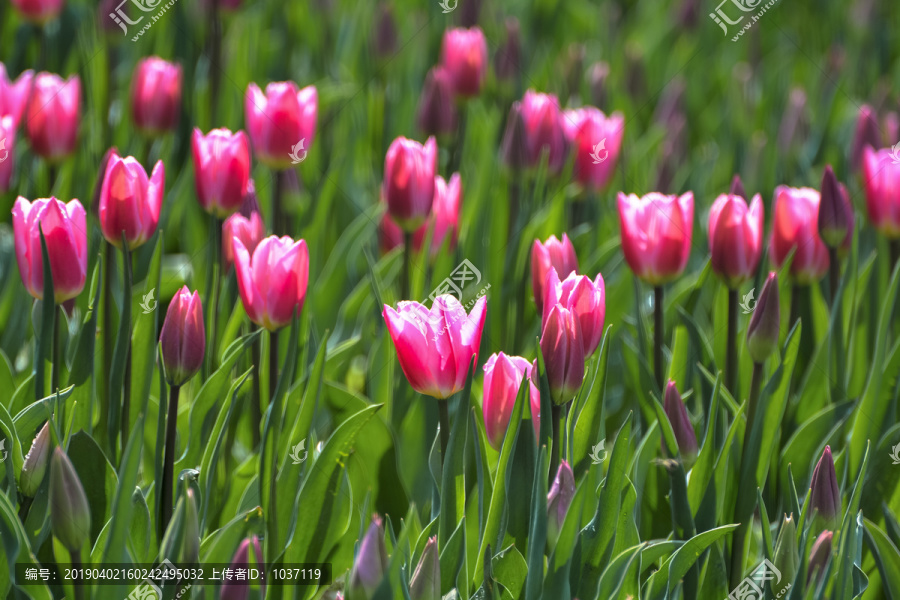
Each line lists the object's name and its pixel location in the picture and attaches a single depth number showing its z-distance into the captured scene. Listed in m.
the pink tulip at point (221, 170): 2.71
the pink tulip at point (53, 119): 2.85
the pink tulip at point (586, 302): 2.57
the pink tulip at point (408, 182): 2.77
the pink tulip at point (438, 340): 2.56
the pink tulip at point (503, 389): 2.58
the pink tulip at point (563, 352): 2.55
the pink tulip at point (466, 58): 3.09
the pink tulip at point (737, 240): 2.71
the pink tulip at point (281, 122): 2.81
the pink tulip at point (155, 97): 2.95
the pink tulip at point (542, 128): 2.97
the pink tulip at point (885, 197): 2.82
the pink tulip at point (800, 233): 2.78
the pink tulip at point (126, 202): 2.63
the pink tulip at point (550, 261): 2.69
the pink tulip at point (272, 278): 2.61
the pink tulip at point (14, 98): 2.79
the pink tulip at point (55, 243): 2.61
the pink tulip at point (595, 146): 2.97
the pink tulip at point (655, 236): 2.72
